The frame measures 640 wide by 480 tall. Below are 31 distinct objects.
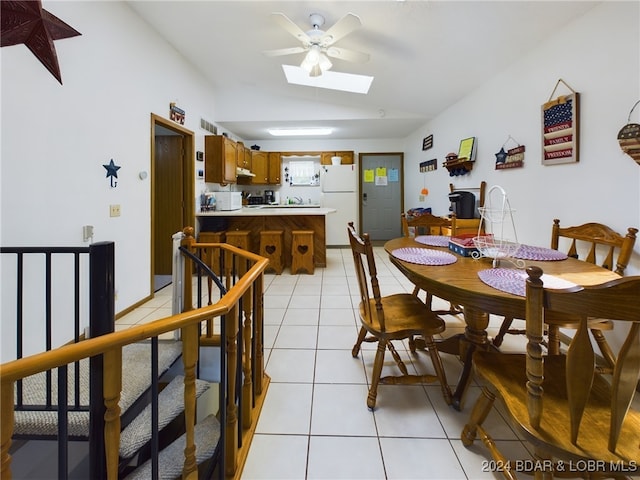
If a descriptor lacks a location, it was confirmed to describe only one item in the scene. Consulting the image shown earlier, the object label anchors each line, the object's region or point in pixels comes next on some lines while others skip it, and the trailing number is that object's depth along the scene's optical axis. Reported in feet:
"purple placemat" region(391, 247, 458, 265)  5.44
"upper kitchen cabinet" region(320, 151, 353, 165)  21.40
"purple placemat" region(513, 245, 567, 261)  5.66
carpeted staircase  4.37
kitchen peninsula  15.05
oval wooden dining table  3.76
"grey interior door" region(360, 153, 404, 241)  22.27
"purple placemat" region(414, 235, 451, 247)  7.09
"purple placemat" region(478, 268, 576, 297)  3.90
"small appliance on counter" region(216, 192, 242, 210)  14.92
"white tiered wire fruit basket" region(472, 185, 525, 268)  5.18
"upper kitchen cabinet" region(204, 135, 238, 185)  14.96
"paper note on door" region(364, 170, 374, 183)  22.36
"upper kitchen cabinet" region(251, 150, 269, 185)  20.81
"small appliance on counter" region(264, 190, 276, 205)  22.11
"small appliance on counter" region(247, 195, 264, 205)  21.38
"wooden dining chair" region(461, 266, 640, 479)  2.54
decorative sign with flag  7.34
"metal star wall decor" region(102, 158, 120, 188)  8.55
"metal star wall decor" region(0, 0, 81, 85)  4.51
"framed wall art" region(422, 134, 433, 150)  16.99
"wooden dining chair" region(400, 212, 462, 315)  8.72
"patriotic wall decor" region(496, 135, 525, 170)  9.50
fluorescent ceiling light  19.13
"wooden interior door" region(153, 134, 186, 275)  13.67
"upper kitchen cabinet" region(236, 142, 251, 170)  17.93
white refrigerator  20.10
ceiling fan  8.09
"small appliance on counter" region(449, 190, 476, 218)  12.25
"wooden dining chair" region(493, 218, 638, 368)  5.34
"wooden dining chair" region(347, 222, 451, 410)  5.25
